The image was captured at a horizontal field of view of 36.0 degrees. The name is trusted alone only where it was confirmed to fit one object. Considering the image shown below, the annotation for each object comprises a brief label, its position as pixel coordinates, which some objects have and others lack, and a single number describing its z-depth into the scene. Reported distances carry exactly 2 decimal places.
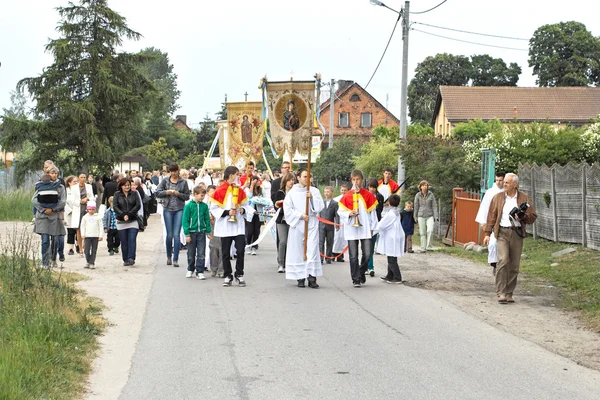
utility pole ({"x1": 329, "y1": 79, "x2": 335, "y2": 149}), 51.81
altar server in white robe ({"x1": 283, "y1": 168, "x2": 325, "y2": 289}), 14.27
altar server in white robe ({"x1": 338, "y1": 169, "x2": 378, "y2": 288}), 14.45
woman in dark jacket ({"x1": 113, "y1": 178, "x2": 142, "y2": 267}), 16.72
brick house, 87.38
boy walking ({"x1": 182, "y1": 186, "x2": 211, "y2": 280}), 15.34
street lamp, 26.36
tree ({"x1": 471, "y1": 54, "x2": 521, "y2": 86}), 90.12
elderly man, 12.66
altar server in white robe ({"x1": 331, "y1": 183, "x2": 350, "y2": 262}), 17.95
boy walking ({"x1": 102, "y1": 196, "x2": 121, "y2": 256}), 19.12
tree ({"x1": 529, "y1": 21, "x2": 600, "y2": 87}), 79.62
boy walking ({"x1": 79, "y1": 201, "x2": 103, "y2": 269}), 16.53
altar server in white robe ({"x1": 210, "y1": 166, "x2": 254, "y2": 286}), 14.25
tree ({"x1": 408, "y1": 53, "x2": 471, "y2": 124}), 88.25
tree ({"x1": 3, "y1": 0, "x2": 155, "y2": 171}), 34.97
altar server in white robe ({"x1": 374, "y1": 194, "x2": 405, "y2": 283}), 14.81
